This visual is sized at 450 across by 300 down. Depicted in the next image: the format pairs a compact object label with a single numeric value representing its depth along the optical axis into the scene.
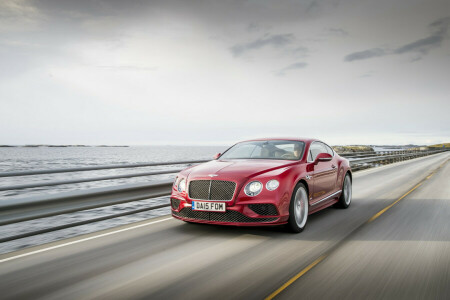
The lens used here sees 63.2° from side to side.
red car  5.20
